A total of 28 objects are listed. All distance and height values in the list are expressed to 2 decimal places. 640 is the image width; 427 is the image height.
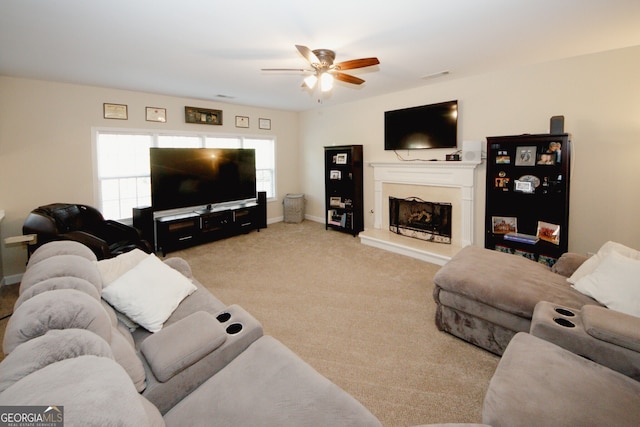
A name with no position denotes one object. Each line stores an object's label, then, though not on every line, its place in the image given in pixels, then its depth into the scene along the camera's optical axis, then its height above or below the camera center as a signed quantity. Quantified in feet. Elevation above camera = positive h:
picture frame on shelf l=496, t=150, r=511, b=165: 12.17 +1.16
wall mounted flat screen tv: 14.56 +3.13
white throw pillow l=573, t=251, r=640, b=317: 6.18 -2.19
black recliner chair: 10.39 -1.52
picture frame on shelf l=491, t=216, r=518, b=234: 12.62 -1.61
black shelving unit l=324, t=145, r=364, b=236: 18.53 -0.01
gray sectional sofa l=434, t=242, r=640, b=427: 4.15 -2.92
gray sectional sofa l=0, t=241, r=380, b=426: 2.66 -2.43
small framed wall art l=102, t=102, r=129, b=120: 14.57 +3.90
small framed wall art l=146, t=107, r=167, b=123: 15.92 +4.07
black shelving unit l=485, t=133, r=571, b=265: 10.93 -0.36
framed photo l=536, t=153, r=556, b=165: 11.05 +1.00
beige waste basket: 22.26 -1.44
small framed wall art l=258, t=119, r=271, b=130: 20.90 +4.58
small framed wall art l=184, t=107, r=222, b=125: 17.35 +4.41
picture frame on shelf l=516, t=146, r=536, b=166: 11.55 +1.17
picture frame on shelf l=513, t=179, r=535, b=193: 11.70 -0.01
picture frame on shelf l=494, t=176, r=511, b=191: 12.34 +0.13
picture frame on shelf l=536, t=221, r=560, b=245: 11.20 -1.77
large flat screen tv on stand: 15.44 +0.77
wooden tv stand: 15.42 -2.01
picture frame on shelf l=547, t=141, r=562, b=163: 10.82 +1.33
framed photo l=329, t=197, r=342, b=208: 19.92 -0.93
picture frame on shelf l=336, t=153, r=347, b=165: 18.92 +1.86
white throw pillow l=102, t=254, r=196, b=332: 6.08 -2.21
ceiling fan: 8.64 +3.73
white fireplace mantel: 14.06 +0.03
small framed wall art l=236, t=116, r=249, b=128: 19.69 +4.46
